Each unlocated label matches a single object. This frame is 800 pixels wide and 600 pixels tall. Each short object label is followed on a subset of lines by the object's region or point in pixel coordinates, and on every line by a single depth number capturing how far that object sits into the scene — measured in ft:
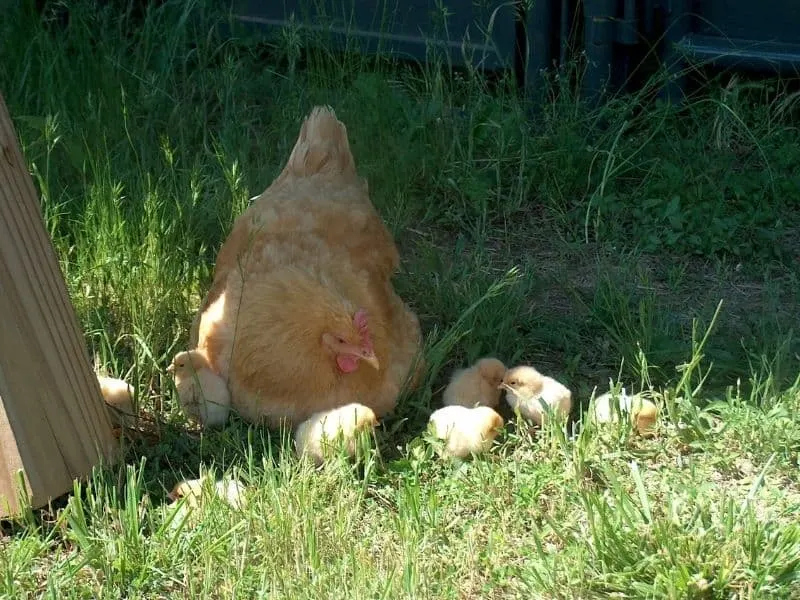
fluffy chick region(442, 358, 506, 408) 11.55
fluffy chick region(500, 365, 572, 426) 11.21
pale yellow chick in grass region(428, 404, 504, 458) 10.71
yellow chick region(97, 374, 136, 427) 11.46
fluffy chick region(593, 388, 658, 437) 11.02
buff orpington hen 10.99
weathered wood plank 9.33
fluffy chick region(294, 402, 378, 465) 10.52
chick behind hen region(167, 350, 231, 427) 11.35
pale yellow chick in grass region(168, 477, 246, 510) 9.89
